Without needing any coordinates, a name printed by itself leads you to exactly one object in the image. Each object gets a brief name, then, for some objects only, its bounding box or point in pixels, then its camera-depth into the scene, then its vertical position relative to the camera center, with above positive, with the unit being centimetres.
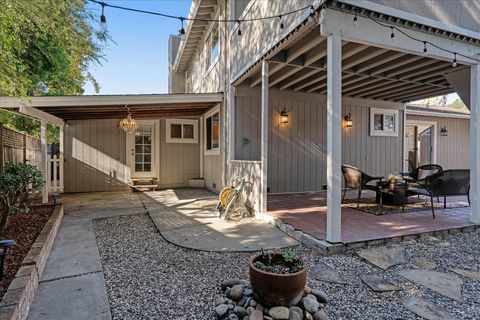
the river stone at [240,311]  213 -117
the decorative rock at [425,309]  215 -121
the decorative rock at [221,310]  212 -116
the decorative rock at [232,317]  207 -118
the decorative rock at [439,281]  252 -121
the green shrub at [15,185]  352 -42
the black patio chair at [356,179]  508 -47
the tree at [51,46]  337 +234
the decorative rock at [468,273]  285 -121
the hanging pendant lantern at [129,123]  759 +78
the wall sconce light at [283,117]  694 +86
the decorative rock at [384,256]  311 -117
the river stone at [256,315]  205 -116
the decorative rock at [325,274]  274 -119
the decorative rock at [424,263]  305 -119
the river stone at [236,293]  234 -114
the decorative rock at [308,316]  209 -118
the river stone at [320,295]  233 -116
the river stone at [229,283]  254 -115
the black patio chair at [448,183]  456 -48
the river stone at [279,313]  205 -114
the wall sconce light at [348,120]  769 +88
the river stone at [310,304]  215 -114
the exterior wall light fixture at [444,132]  1052 +77
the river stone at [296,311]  209 -115
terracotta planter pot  212 -99
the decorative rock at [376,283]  259 -120
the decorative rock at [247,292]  234 -114
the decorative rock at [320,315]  208 -118
